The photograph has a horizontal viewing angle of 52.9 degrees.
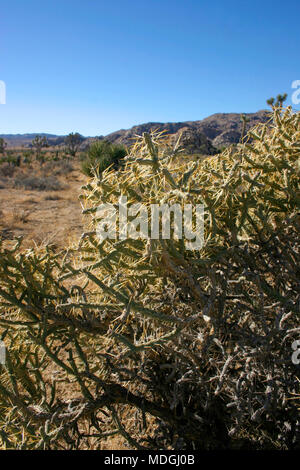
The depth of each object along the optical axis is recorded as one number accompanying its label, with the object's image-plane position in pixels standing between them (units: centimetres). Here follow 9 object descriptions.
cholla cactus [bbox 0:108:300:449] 100
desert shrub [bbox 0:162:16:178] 1879
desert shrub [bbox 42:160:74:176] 2033
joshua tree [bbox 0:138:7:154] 3974
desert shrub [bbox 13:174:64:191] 1403
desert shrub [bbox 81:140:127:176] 1330
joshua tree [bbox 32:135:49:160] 3861
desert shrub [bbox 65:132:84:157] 4119
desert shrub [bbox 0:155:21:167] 2572
